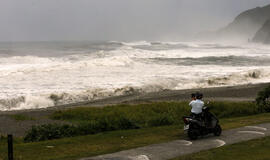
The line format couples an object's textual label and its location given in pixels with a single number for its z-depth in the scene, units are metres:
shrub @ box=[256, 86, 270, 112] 21.20
